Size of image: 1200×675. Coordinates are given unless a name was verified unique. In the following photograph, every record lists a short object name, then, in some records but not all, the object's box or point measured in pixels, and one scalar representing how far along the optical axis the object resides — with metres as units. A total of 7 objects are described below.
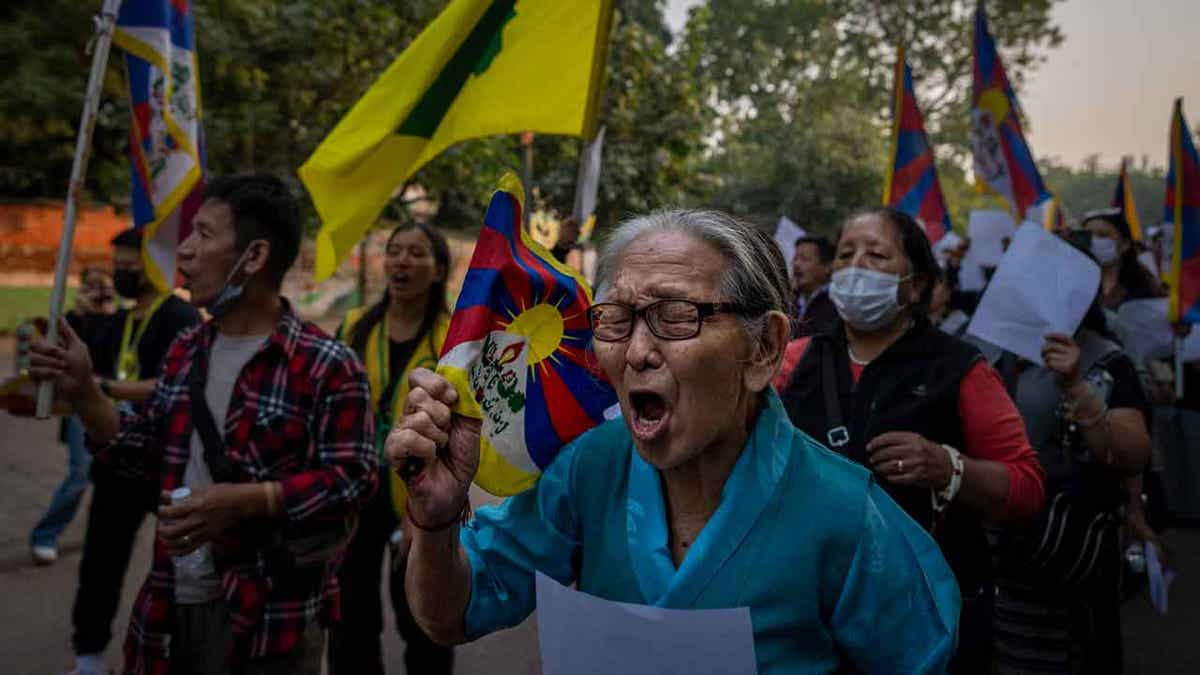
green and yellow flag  2.66
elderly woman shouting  1.44
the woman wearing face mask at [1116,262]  5.43
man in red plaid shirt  2.44
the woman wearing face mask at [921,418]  2.29
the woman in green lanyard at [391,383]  3.61
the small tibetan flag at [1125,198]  9.21
